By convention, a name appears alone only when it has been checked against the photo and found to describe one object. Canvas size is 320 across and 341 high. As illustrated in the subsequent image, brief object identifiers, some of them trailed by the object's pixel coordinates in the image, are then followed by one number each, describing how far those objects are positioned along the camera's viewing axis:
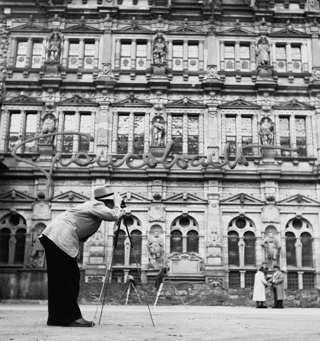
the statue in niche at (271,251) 25.27
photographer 6.12
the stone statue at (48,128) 27.30
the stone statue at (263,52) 28.66
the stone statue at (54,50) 28.73
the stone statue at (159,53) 28.62
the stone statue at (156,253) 25.44
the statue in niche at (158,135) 27.28
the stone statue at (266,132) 27.19
